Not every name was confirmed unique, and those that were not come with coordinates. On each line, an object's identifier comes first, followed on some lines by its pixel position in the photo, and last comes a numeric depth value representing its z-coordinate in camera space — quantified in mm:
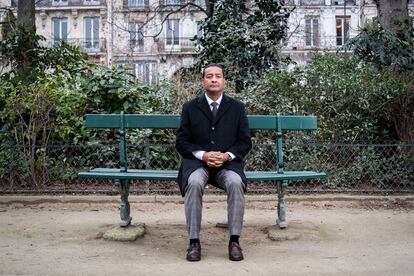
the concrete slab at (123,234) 5176
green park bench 5316
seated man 4762
